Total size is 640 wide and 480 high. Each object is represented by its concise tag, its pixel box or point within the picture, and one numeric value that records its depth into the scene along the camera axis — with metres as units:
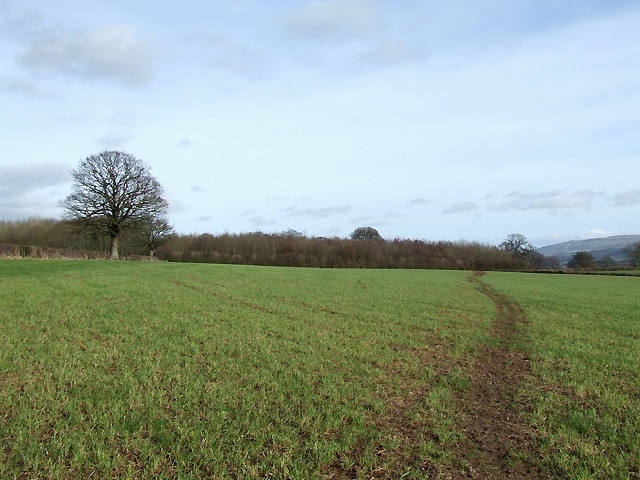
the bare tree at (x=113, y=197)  53.41
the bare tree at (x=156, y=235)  68.01
